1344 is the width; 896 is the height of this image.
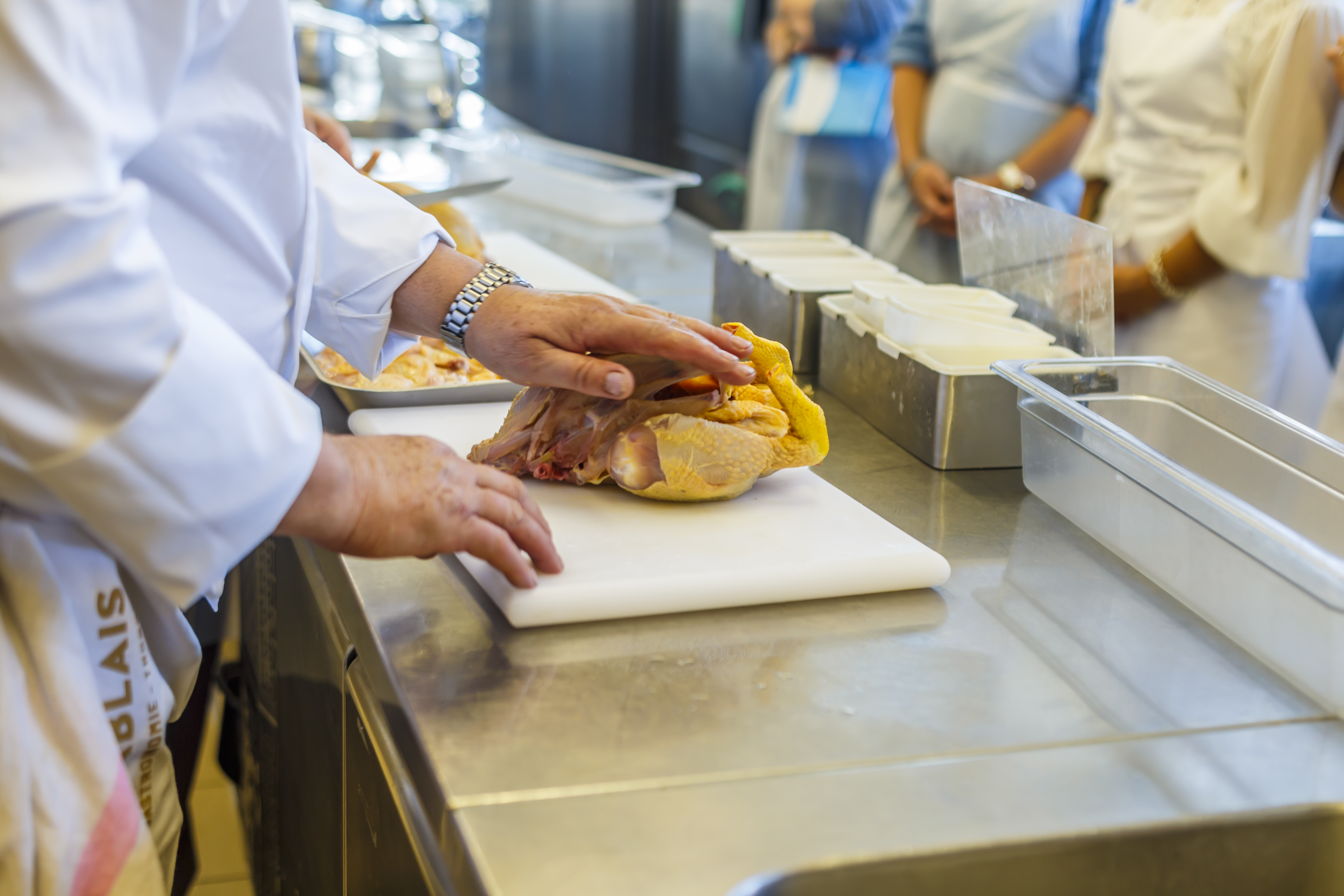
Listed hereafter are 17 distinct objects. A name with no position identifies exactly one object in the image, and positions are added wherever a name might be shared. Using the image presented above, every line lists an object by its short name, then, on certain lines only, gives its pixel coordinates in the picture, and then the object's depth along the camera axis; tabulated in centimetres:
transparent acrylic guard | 115
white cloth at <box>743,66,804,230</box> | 345
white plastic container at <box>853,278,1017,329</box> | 131
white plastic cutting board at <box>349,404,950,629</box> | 85
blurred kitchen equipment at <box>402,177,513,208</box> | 166
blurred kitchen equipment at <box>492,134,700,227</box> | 238
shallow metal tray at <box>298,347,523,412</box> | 123
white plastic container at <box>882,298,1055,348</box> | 122
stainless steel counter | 64
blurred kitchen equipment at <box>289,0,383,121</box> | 392
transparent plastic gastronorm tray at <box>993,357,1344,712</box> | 78
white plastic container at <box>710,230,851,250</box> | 175
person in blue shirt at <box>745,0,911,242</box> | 305
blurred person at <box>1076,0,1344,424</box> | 198
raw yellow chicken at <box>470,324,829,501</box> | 99
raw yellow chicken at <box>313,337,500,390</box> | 130
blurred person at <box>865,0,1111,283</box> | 270
